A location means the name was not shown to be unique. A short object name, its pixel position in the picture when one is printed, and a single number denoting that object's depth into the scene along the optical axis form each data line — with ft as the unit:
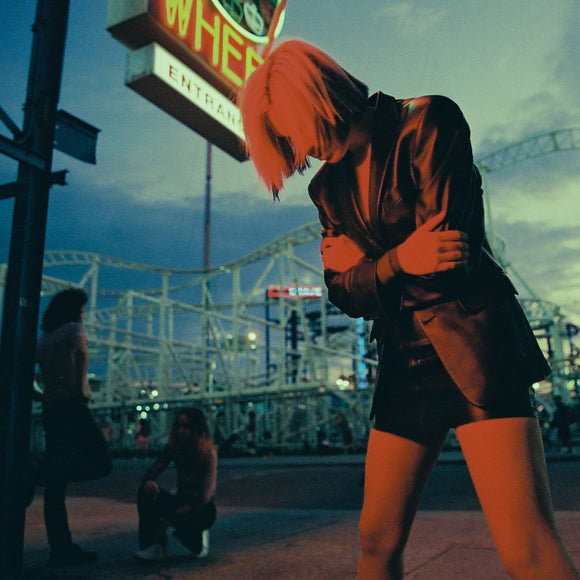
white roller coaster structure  67.15
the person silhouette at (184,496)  11.23
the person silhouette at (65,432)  10.75
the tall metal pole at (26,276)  9.43
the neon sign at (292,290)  167.89
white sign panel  17.04
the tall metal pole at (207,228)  122.90
